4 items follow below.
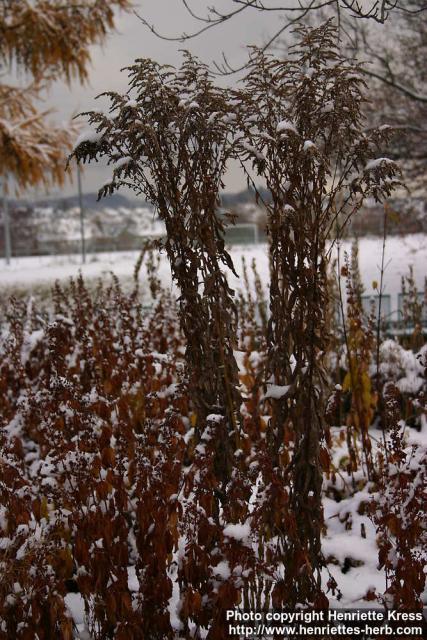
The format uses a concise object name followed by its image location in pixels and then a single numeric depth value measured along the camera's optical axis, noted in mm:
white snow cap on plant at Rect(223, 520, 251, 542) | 1976
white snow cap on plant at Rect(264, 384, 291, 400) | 2232
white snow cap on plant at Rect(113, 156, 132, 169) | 2326
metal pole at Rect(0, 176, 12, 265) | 21559
